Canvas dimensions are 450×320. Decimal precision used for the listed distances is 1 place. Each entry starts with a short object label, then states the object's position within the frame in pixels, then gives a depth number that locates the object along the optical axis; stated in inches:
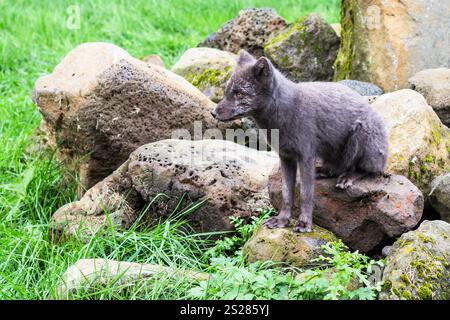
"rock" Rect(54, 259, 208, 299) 184.9
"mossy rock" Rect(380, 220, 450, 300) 176.2
